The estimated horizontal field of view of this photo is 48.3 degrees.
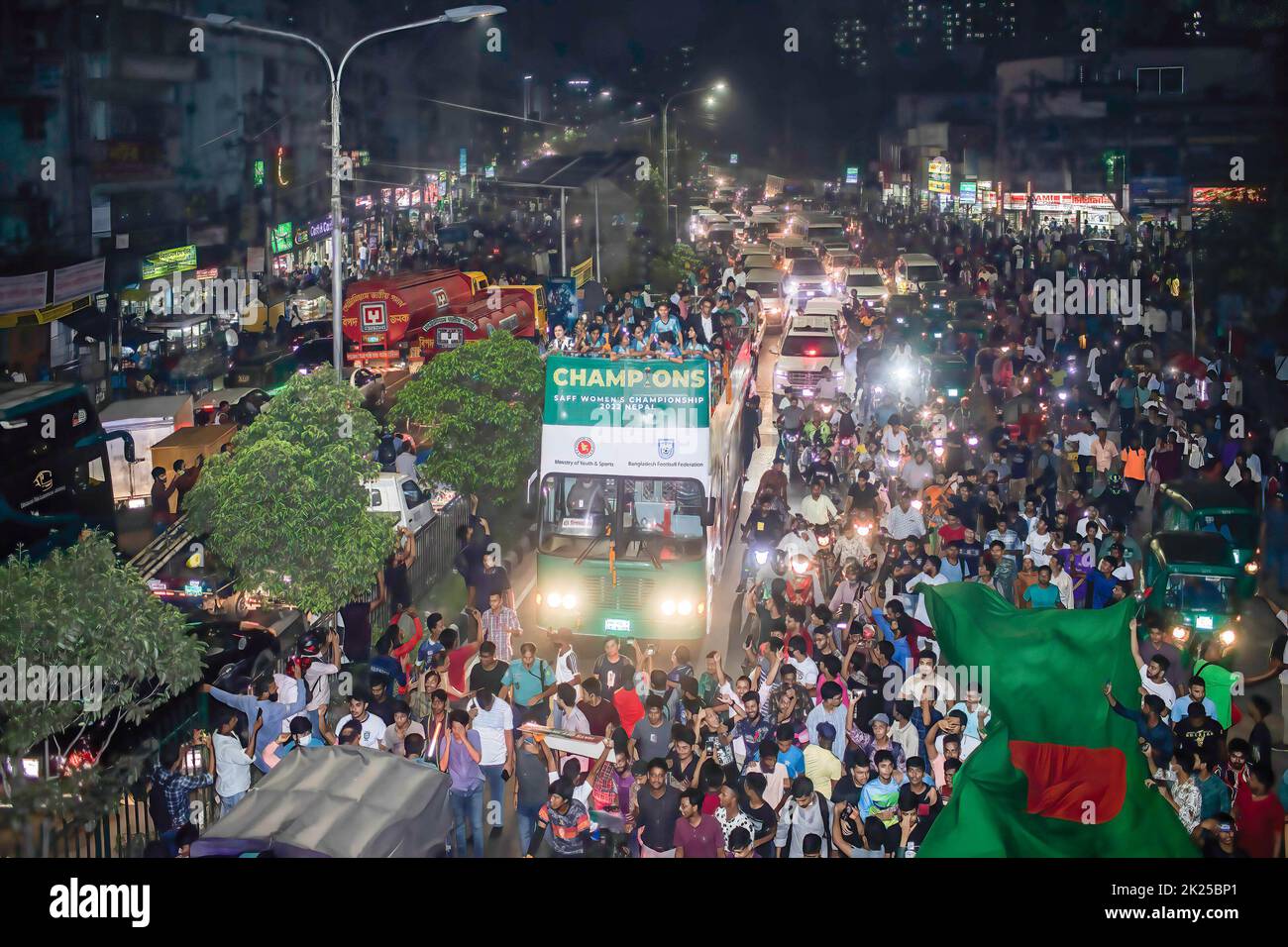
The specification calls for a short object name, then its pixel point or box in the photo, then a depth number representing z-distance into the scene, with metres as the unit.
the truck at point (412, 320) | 36.09
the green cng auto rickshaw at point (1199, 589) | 14.76
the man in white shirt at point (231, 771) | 10.81
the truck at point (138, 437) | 24.17
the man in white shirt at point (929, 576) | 14.50
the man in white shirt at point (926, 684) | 11.21
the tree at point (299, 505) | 14.42
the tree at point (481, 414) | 19.64
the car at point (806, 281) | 44.59
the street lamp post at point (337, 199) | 19.30
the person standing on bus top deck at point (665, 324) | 23.78
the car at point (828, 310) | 34.19
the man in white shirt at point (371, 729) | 11.09
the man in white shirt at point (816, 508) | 17.53
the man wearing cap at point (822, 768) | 10.37
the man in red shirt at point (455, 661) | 12.86
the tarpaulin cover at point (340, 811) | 8.62
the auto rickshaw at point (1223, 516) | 16.12
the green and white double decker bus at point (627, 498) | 15.20
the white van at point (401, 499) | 18.75
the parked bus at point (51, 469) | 18.77
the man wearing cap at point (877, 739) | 10.19
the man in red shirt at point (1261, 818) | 9.43
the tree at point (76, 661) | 9.48
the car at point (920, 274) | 45.58
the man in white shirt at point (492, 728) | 11.10
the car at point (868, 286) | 43.16
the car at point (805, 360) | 31.19
